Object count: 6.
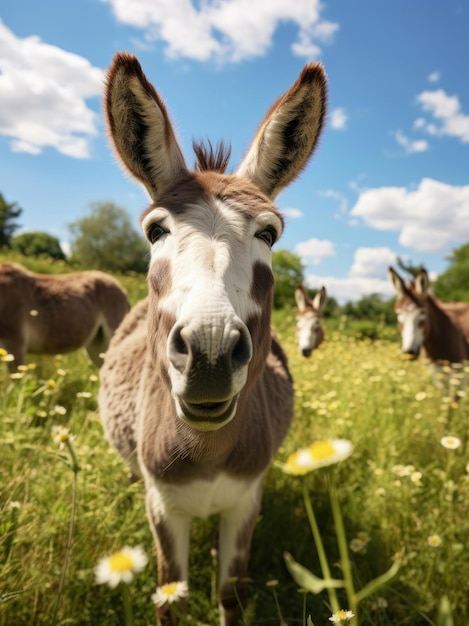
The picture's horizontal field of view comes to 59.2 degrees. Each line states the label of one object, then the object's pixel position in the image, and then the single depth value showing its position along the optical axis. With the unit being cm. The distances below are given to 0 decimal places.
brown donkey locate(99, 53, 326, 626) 122
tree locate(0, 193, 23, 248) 4082
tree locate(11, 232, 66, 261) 5259
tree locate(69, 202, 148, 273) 4731
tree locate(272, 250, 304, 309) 2476
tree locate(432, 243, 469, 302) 3325
